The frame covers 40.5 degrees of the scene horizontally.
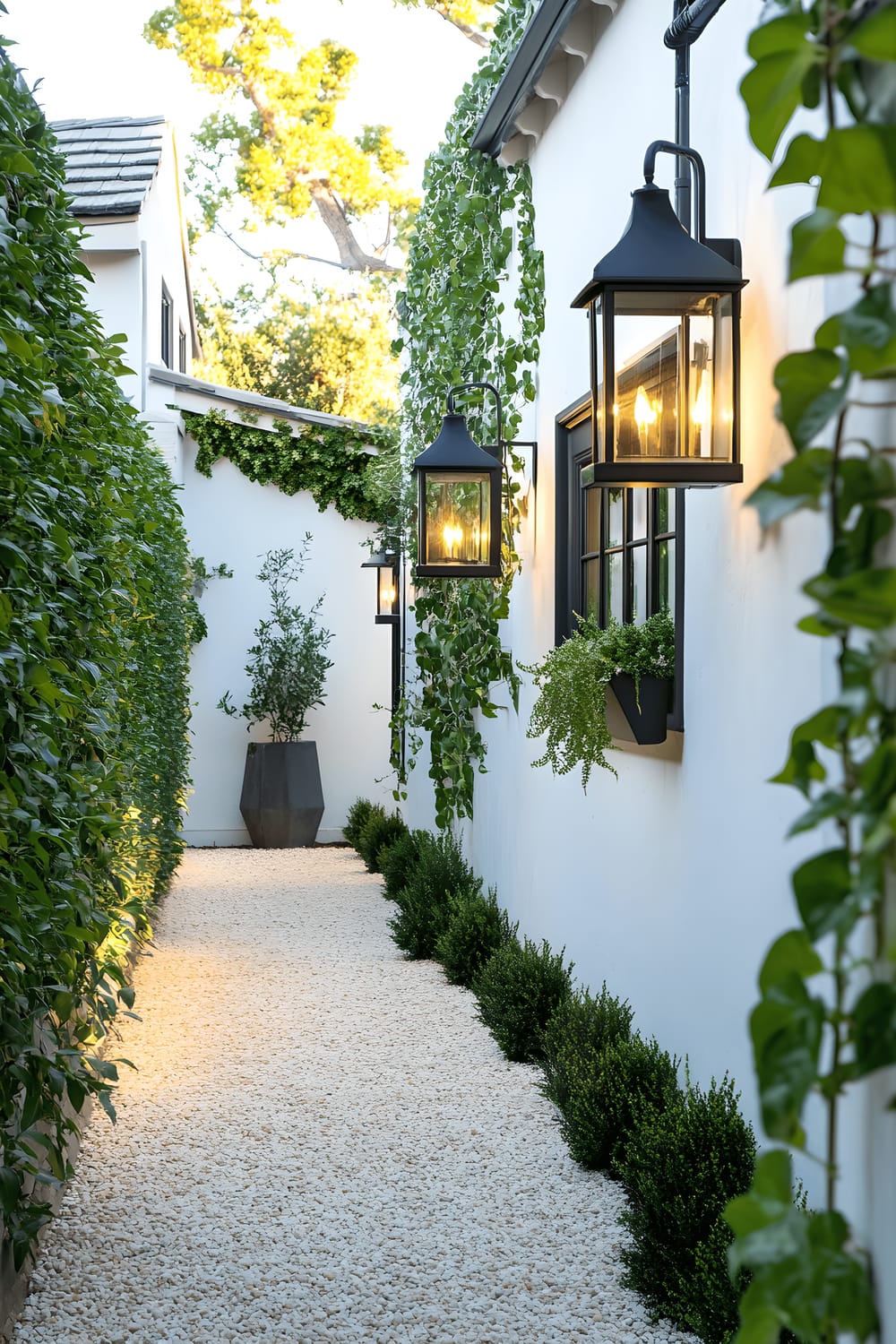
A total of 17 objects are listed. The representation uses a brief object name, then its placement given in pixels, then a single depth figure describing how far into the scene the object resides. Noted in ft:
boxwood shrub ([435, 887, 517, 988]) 18.22
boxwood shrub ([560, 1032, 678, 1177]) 10.63
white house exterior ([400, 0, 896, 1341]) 8.10
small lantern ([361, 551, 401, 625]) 31.01
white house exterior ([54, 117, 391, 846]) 32.68
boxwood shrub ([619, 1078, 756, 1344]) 8.04
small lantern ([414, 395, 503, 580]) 15.30
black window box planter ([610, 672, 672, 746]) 10.72
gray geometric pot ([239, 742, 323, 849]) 32.76
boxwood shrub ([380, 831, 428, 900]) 25.09
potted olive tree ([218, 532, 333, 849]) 32.83
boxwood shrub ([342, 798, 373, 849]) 32.58
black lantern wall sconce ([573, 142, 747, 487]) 8.45
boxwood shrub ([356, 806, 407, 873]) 29.48
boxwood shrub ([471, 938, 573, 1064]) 14.37
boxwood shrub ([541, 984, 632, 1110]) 11.54
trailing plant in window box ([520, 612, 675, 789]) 11.00
